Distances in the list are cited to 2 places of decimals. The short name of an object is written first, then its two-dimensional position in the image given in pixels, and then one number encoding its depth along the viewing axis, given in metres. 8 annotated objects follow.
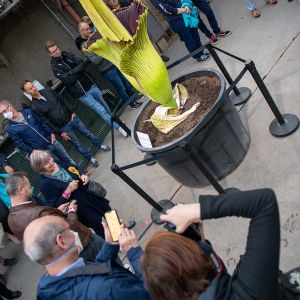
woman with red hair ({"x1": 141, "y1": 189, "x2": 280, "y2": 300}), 1.50
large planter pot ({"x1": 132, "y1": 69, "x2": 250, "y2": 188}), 3.79
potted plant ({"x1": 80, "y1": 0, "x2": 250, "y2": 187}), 3.53
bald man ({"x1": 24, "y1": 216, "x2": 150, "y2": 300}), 2.00
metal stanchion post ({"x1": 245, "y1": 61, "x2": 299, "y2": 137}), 4.04
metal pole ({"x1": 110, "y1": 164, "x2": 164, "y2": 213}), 3.99
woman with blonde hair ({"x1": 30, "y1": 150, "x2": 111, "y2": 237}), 3.85
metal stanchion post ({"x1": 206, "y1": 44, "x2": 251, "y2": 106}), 5.23
